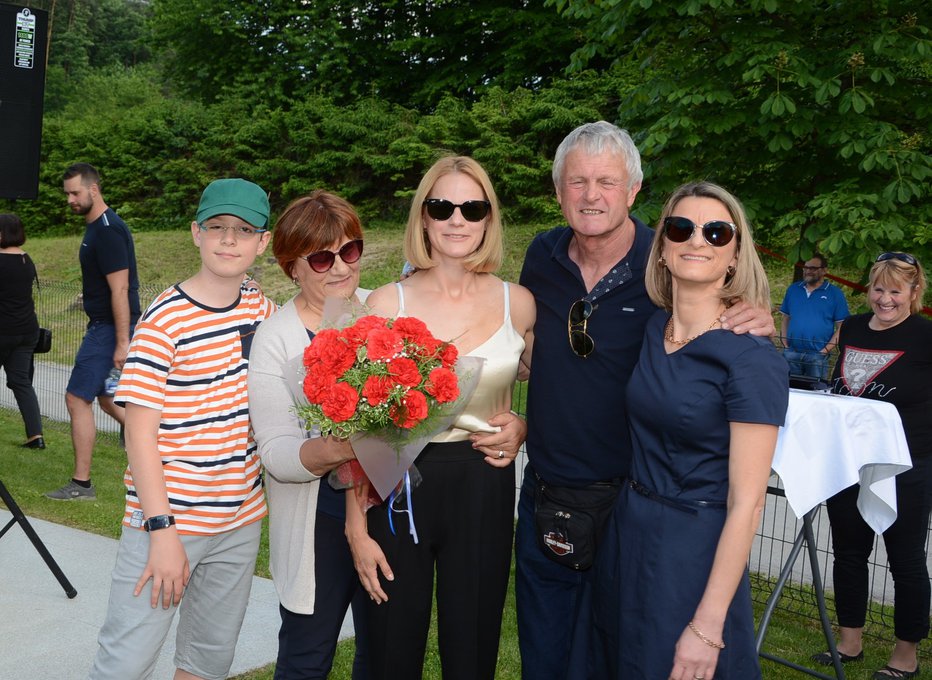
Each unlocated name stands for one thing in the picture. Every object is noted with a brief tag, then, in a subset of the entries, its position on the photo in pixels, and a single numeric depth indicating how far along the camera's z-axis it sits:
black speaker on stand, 5.13
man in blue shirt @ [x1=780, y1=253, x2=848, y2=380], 9.05
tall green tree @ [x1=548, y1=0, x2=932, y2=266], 6.97
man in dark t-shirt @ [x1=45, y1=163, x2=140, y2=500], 6.37
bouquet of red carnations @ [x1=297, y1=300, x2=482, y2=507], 2.32
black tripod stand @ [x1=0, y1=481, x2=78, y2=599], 4.48
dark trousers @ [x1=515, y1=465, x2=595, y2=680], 3.13
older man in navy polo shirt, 2.94
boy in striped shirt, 2.58
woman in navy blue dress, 2.37
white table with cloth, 3.68
